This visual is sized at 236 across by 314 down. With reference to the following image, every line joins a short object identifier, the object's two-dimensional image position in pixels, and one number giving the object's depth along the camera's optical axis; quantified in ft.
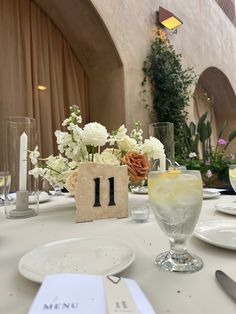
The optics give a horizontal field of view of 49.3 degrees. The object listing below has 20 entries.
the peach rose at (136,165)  2.51
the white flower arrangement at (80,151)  2.42
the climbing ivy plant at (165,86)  10.39
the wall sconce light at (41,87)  8.35
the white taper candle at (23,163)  2.56
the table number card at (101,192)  2.31
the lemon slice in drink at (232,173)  2.69
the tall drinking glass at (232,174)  2.68
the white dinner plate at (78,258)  1.16
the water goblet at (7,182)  2.53
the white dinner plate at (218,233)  1.41
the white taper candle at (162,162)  3.00
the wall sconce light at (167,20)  11.04
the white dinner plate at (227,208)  2.27
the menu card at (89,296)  0.82
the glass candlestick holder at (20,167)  2.57
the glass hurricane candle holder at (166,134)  3.80
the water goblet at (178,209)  1.26
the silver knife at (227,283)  0.99
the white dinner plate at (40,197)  2.65
